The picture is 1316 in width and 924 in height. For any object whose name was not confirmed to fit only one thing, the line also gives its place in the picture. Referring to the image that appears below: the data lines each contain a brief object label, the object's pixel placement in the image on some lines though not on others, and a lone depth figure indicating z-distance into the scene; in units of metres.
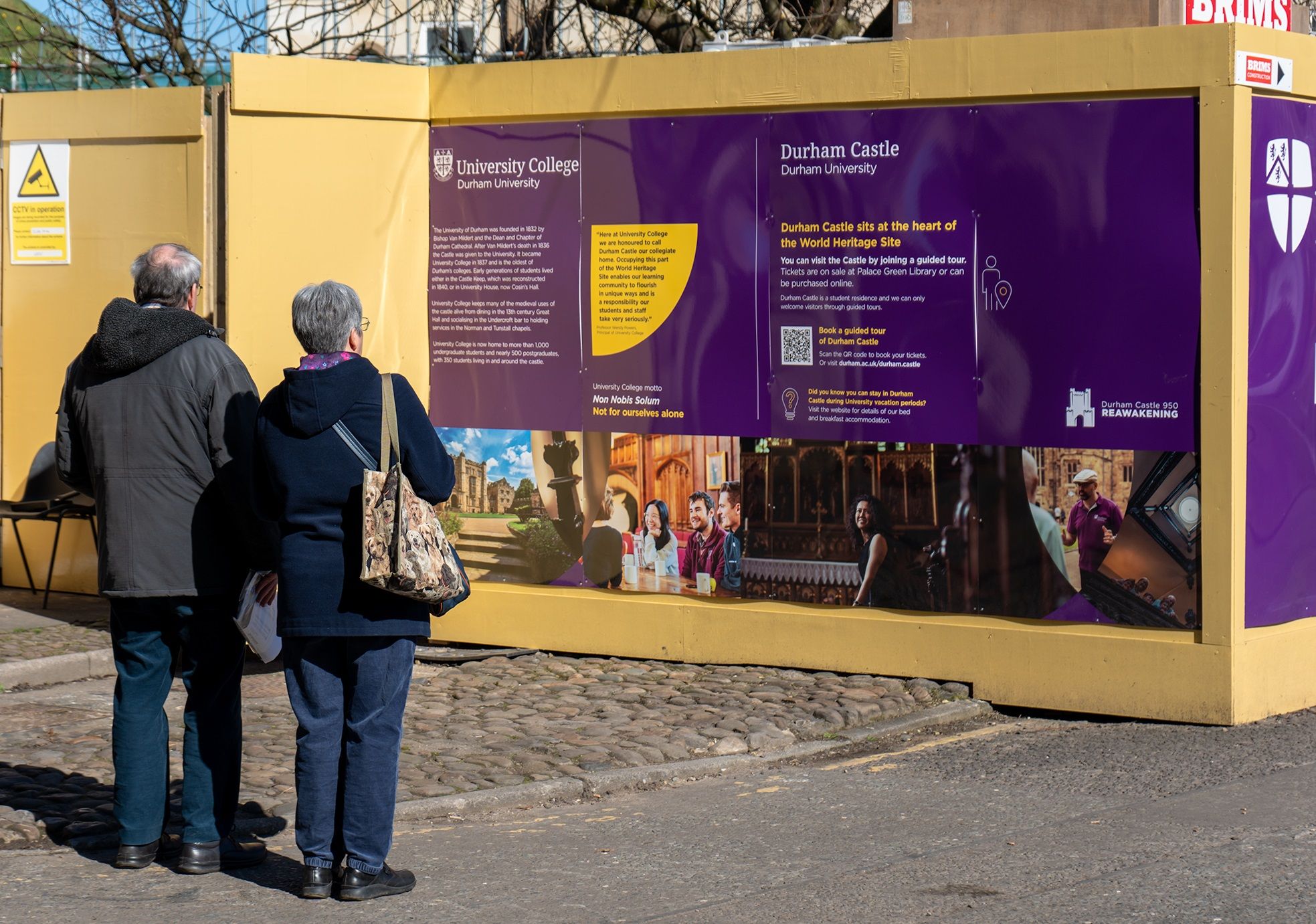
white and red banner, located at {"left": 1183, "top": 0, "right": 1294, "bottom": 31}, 8.98
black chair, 10.41
